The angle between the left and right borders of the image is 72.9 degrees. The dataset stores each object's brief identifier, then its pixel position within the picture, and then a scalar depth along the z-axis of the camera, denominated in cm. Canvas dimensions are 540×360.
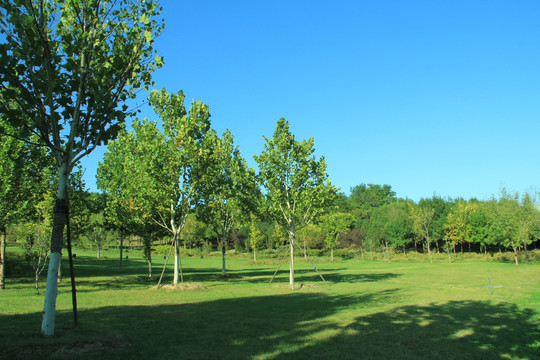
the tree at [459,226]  6031
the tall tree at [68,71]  775
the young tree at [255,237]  5912
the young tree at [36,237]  1773
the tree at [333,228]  5952
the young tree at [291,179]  2302
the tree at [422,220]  5891
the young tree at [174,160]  2123
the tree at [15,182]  1881
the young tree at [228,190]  2302
